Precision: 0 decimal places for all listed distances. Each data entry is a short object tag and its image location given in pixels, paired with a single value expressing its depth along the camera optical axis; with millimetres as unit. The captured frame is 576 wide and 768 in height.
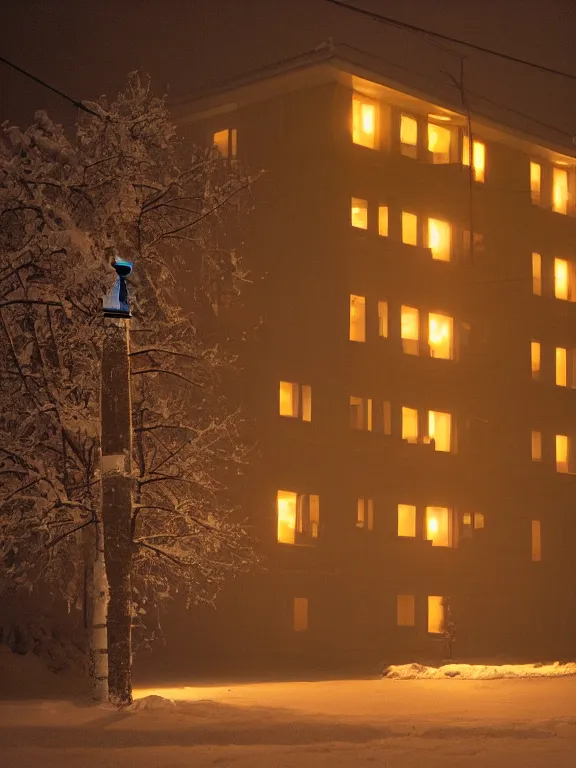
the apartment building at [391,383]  42406
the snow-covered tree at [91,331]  20078
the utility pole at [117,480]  18172
